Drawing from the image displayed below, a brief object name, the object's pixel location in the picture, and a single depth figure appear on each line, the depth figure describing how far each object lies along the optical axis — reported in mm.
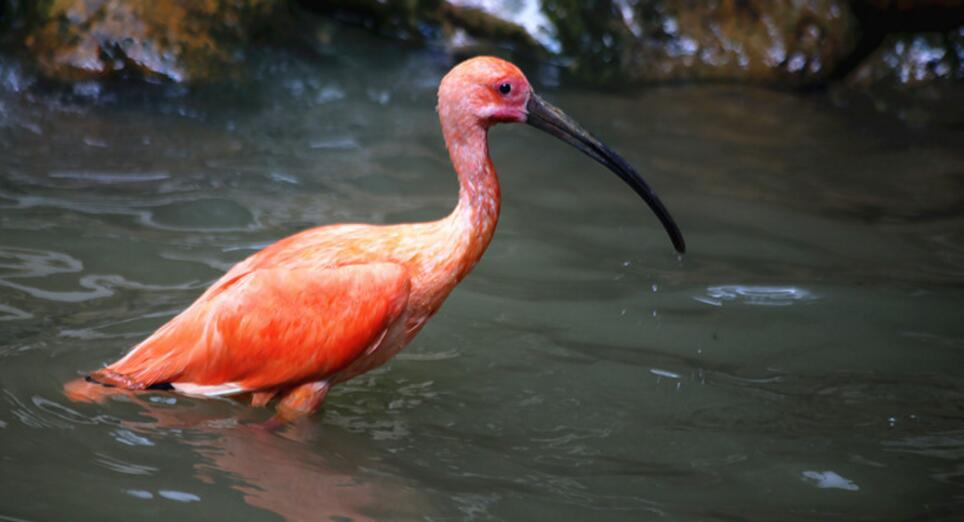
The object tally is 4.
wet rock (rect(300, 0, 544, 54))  10797
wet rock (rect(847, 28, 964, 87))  11055
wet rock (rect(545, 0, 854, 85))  10859
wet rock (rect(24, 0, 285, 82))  9125
